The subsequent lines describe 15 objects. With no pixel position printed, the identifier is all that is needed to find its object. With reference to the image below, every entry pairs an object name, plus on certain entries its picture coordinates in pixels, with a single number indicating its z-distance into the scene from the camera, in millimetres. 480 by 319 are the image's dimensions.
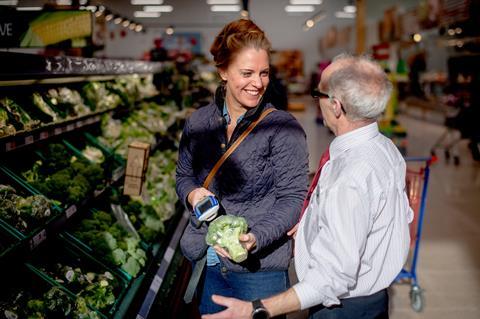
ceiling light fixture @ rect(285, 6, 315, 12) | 20681
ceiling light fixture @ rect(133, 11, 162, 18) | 21892
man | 1344
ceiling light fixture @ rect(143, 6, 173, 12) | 20806
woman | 1750
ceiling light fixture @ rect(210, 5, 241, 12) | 20000
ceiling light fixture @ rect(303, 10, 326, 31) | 11031
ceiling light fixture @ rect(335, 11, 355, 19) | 22123
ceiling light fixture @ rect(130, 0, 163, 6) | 18866
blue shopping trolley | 3293
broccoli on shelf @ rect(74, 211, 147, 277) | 2928
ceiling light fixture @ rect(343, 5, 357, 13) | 19736
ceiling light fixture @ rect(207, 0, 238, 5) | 18188
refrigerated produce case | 2375
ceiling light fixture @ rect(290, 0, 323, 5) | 18562
